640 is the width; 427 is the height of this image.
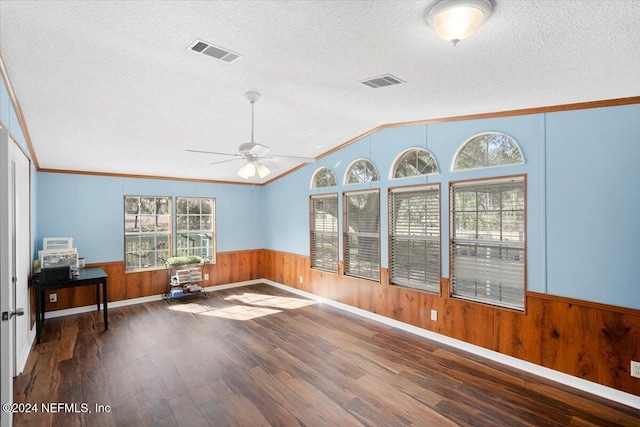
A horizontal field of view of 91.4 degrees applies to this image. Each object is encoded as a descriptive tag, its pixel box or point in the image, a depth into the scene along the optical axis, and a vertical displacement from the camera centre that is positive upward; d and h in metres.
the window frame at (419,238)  4.05 -0.32
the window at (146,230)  5.84 -0.29
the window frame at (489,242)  3.31 -0.32
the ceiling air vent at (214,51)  2.25 +1.23
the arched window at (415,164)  4.17 +0.71
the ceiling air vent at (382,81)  2.74 +1.21
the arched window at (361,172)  4.97 +0.70
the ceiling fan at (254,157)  3.26 +0.66
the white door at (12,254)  1.84 -0.33
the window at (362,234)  4.92 -0.32
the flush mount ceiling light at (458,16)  1.65 +1.07
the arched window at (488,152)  3.43 +0.72
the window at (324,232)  5.66 -0.32
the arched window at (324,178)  5.69 +0.69
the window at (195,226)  6.42 -0.25
